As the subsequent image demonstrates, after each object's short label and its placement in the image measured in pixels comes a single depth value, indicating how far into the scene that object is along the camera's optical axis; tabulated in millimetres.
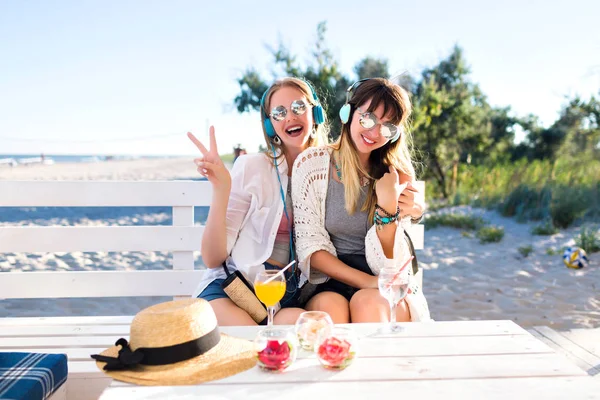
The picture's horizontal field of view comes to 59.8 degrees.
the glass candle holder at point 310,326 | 1932
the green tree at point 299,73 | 15055
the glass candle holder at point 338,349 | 1772
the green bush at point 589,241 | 7383
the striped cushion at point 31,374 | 1915
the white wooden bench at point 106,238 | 3467
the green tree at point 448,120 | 14539
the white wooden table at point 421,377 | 1632
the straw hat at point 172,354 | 1745
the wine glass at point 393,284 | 2127
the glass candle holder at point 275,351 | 1754
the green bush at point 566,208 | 9164
